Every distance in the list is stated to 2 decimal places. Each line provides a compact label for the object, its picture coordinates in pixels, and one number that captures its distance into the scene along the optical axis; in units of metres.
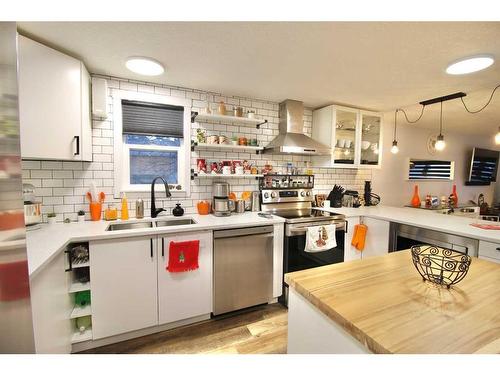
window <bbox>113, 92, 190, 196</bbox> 2.16
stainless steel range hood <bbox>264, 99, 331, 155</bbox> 2.54
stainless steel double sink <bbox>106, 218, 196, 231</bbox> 1.99
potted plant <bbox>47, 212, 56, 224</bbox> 1.89
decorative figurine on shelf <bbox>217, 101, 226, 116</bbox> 2.34
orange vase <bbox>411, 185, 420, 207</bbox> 3.92
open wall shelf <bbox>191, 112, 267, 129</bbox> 2.29
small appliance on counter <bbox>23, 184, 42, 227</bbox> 1.67
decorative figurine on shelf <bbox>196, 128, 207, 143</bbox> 2.35
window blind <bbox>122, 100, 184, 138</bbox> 2.17
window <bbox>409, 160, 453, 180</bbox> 4.05
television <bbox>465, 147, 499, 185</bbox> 4.71
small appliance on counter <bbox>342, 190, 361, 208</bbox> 3.15
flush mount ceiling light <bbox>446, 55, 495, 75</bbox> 1.61
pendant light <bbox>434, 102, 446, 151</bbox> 2.56
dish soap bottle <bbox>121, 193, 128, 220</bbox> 2.07
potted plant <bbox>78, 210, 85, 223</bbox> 2.00
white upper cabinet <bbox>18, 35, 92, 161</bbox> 1.43
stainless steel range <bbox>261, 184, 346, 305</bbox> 2.24
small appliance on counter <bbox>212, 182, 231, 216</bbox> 2.33
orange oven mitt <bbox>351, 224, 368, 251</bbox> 2.47
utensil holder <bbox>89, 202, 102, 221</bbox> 2.00
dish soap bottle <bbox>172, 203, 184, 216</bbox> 2.27
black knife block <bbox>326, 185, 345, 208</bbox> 3.04
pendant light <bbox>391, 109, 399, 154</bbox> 3.05
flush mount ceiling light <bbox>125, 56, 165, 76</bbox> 1.71
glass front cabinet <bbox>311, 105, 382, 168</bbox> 2.82
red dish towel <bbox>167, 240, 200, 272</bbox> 1.79
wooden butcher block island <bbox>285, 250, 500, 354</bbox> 0.54
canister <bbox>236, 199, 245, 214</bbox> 2.53
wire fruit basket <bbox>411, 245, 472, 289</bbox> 0.80
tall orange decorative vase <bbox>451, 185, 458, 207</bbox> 4.34
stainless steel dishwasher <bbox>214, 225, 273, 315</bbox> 1.98
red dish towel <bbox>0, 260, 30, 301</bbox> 0.37
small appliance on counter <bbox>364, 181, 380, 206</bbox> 3.29
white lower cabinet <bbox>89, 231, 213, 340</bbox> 1.62
